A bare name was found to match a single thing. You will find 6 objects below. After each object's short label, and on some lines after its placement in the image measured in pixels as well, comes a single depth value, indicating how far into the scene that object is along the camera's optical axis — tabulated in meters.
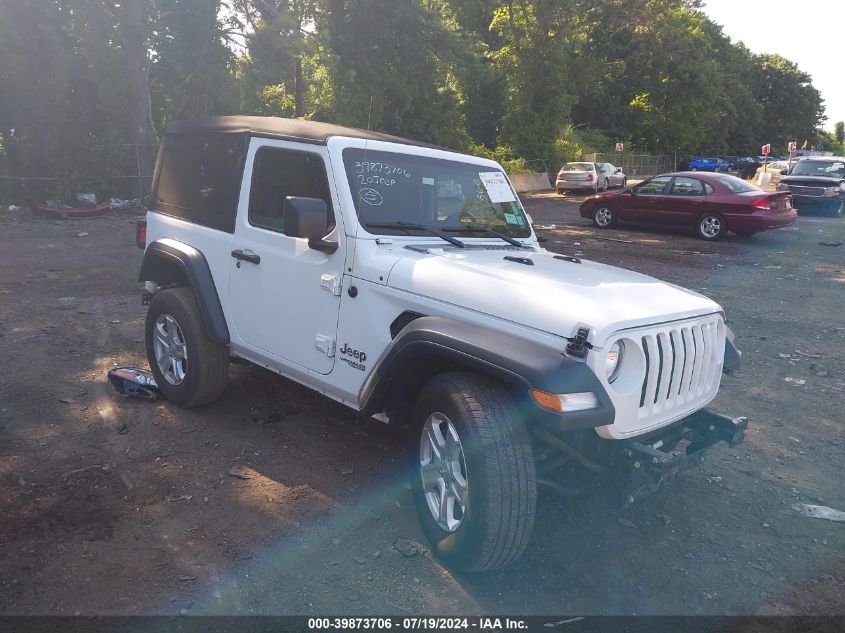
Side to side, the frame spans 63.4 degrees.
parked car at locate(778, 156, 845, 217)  20.47
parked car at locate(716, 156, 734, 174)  48.99
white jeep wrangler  2.91
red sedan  14.96
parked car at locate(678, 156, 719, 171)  48.47
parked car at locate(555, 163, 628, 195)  29.61
